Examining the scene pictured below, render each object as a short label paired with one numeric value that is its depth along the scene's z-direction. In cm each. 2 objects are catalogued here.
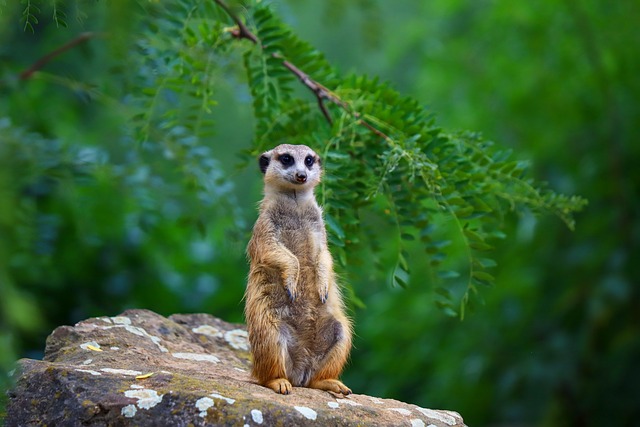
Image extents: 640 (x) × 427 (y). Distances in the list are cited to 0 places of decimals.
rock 575
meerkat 711
